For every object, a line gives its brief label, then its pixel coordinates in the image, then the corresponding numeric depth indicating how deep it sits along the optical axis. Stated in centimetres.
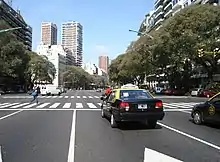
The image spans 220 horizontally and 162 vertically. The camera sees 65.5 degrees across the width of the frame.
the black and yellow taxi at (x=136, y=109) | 577
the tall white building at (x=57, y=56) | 8114
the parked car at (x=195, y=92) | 2422
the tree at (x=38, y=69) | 4613
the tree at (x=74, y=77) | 7215
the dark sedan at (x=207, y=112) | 608
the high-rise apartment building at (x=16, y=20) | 5656
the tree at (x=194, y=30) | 2188
